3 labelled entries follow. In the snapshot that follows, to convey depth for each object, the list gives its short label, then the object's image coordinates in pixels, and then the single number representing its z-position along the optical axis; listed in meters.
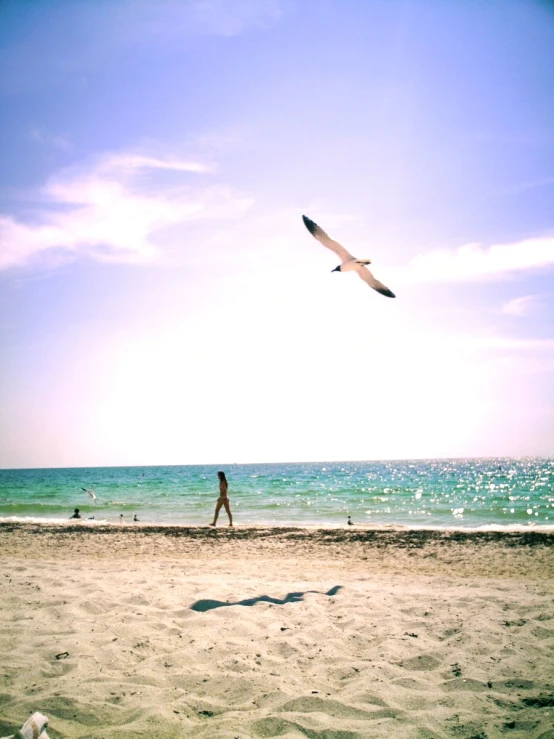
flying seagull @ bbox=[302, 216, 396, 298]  7.20
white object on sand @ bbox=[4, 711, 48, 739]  2.61
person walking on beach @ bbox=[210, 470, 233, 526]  14.91
